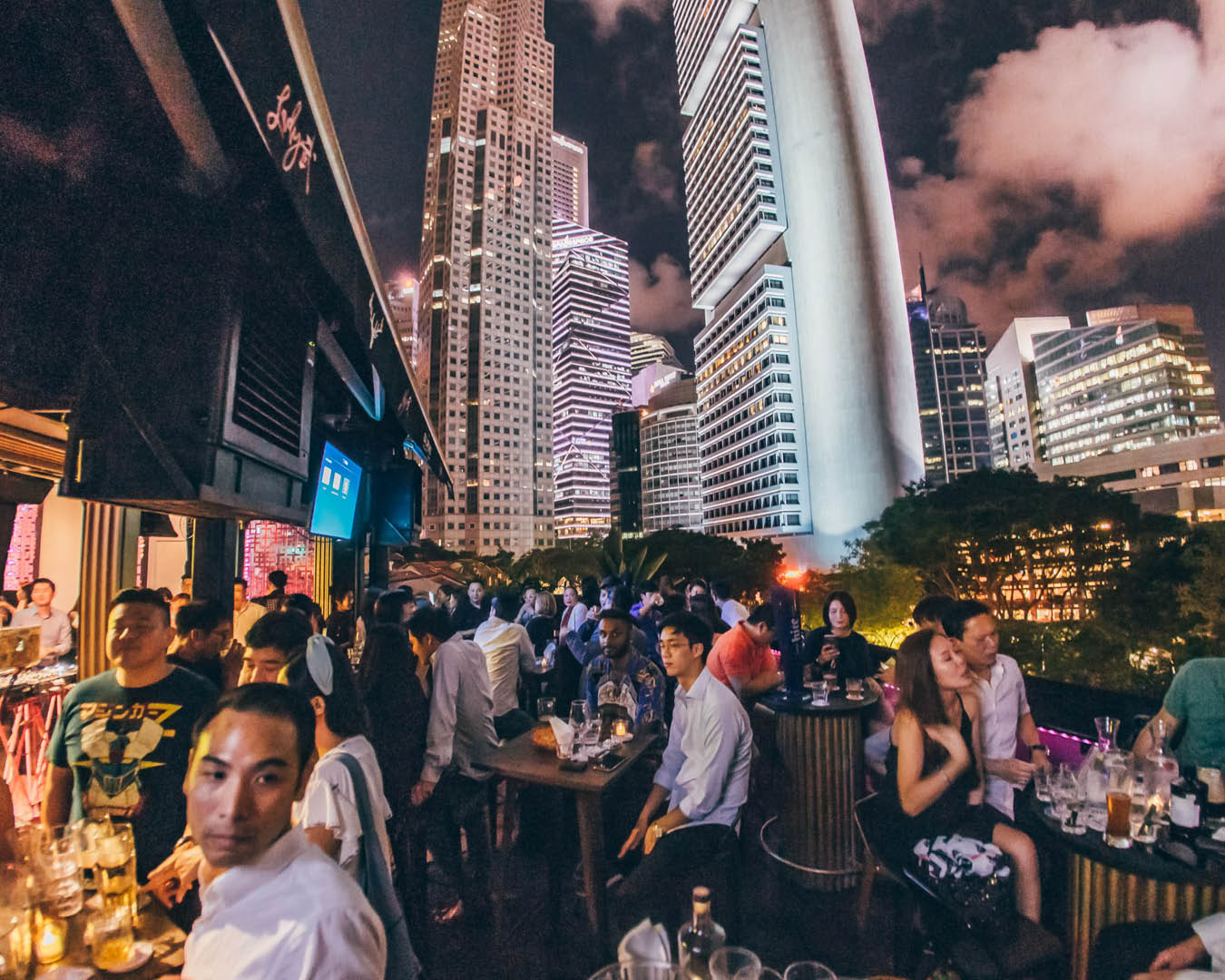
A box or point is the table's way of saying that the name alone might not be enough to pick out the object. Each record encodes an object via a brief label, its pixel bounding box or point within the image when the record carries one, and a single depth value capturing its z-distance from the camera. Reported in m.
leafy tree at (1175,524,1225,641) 18.28
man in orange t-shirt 5.02
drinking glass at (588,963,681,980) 1.26
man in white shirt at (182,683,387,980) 1.20
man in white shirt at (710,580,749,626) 6.37
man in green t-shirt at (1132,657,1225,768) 2.80
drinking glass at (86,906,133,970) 1.62
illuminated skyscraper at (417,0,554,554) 79.38
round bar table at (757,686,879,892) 3.86
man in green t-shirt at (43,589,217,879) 2.36
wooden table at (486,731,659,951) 3.04
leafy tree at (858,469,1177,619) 25.45
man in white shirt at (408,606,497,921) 3.45
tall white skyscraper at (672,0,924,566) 59.91
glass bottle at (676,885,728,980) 1.44
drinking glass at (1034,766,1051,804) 2.60
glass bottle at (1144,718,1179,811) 2.38
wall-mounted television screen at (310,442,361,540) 6.64
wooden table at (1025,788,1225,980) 2.09
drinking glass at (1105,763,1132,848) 2.25
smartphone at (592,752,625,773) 3.26
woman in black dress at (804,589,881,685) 4.95
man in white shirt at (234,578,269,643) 6.31
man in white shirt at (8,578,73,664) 6.02
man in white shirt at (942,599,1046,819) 2.94
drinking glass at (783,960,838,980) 1.31
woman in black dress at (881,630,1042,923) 2.61
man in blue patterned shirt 4.29
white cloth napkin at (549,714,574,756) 3.46
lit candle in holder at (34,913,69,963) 1.62
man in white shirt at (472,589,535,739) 4.99
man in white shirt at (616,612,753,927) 2.70
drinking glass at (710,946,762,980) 1.32
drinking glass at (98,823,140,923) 1.72
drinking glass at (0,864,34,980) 1.52
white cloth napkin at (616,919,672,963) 1.27
